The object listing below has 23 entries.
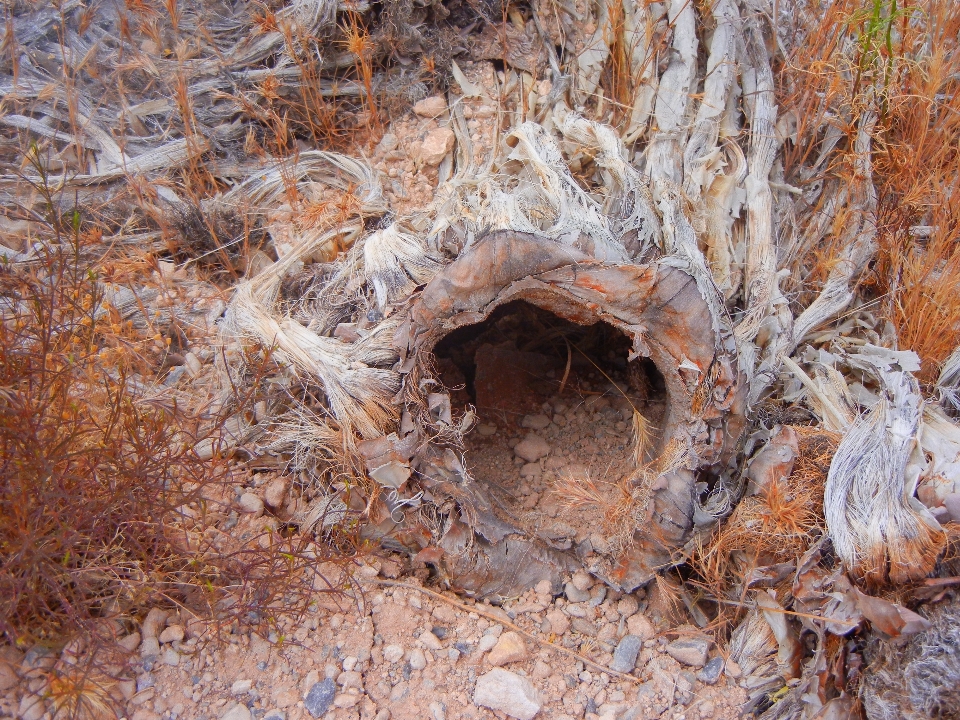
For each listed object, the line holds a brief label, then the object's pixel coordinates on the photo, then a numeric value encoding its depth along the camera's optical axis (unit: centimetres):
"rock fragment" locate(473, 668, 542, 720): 68
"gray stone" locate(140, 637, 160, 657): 69
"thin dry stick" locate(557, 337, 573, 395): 89
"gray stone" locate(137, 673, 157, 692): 67
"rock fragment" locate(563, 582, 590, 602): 78
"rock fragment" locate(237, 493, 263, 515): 78
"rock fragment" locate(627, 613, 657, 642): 75
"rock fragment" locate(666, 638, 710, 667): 72
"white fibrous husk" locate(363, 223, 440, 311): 78
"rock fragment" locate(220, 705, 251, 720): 66
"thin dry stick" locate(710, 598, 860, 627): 67
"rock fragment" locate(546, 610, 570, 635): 75
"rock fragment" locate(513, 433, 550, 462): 87
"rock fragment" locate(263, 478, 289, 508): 79
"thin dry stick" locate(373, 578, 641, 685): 72
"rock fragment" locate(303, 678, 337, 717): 67
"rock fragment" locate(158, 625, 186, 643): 70
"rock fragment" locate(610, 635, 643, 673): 73
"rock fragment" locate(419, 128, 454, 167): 97
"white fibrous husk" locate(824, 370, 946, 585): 67
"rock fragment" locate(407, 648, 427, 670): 71
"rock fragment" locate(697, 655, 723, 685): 72
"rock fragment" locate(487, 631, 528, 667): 71
